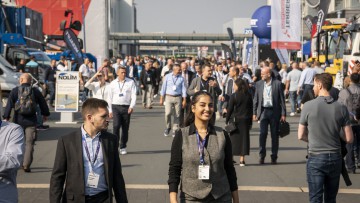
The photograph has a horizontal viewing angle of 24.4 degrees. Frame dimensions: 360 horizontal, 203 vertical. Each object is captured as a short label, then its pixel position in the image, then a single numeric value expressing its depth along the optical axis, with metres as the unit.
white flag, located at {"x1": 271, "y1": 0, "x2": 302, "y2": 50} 25.20
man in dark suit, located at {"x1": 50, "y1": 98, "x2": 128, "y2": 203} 6.11
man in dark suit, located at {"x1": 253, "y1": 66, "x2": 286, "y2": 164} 14.36
